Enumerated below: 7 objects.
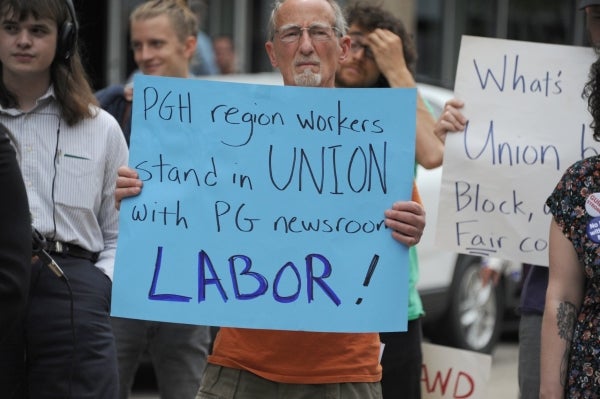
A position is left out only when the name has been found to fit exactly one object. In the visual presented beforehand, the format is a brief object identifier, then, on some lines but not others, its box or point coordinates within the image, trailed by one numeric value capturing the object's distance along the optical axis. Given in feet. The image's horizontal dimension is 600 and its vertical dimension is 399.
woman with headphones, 25.00
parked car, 57.67
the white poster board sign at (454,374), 33.32
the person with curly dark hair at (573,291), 22.79
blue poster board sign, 23.11
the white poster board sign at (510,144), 29.66
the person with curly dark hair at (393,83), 30.76
